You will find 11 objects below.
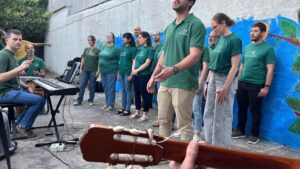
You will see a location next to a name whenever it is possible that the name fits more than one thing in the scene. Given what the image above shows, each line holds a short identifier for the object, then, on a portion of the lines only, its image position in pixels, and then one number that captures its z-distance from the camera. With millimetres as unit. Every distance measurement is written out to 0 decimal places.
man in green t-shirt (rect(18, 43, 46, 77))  7050
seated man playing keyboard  4895
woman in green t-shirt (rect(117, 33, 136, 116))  7359
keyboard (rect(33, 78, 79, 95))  4449
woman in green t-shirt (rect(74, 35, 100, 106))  8539
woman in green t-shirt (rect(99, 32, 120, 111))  7801
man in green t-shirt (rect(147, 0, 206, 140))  3314
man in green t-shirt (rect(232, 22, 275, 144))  5008
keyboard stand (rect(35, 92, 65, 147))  4876
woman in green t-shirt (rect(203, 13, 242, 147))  4188
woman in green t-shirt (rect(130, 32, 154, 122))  6719
